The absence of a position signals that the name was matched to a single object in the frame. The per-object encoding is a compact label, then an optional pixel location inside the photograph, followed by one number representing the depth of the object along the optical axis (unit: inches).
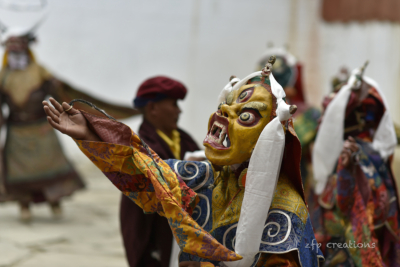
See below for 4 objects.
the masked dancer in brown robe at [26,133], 360.2
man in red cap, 181.6
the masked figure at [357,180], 191.5
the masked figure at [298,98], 312.5
